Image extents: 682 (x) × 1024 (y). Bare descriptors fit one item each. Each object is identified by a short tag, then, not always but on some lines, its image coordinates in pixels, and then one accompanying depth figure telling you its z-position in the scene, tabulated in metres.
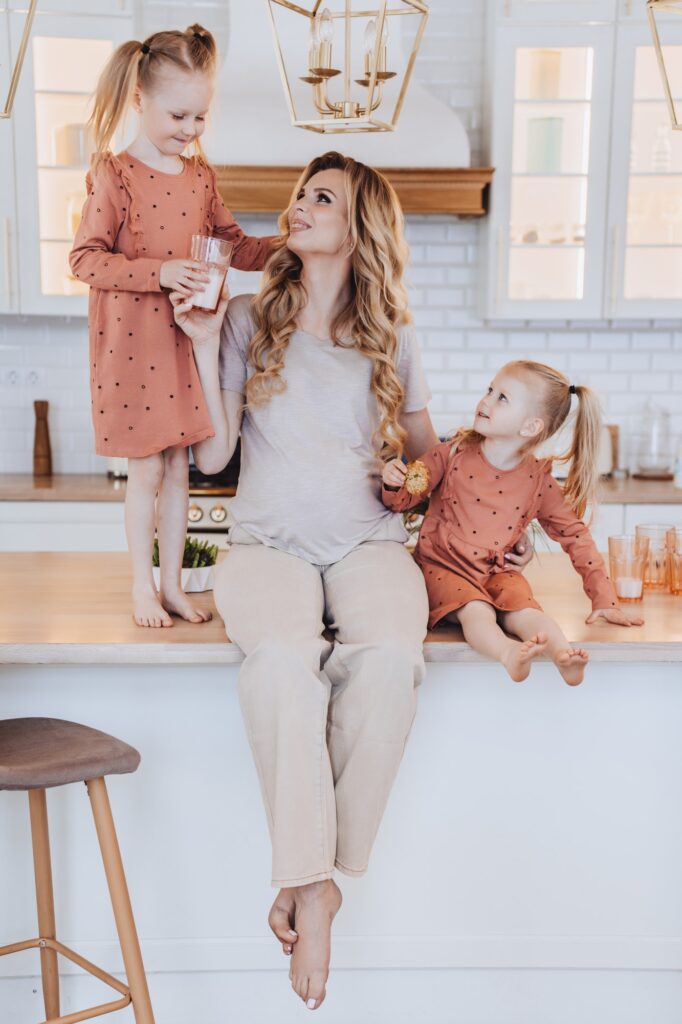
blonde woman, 1.63
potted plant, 2.18
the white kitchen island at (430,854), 1.96
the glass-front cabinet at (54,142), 3.63
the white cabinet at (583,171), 3.69
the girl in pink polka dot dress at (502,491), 1.99
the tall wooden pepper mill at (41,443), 4.09
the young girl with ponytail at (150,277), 1.85
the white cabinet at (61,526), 3.70
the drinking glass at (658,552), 2.17
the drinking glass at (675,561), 2.14
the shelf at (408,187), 3.59
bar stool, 1.57
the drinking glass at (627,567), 2.07
